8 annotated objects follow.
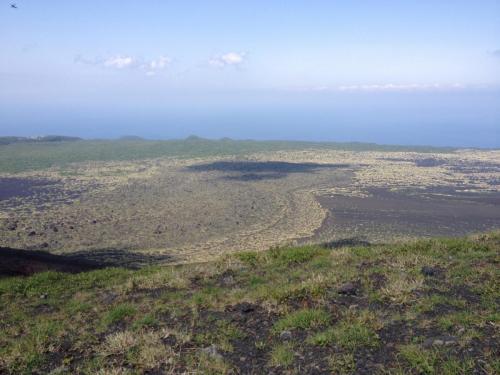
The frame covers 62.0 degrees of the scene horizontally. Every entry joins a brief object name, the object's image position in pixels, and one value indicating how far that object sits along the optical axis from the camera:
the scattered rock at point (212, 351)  5.51
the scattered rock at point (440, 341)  5.26
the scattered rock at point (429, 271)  8.16
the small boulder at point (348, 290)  7.34
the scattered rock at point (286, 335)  5.92
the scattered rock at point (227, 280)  9.22
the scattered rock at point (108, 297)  8.64
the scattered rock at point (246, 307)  6.97
